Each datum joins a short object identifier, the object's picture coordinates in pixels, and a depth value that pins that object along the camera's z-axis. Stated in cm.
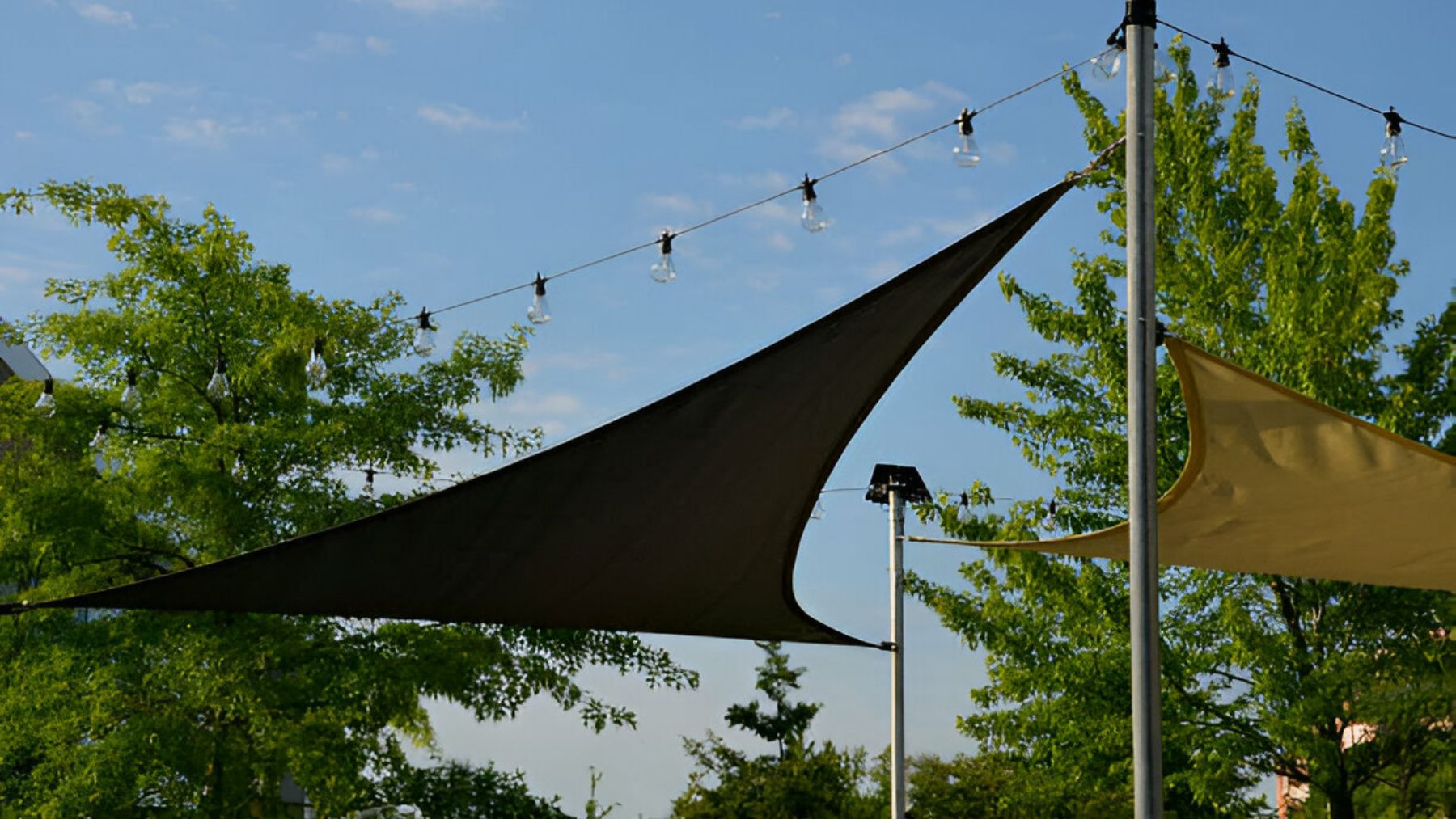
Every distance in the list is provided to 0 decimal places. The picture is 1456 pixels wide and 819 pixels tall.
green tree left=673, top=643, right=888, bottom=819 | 2434
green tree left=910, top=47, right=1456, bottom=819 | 1171
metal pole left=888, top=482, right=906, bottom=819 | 1163
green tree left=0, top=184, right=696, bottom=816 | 1312
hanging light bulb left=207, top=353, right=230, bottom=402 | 1214
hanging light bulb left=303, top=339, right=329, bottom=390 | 1040
